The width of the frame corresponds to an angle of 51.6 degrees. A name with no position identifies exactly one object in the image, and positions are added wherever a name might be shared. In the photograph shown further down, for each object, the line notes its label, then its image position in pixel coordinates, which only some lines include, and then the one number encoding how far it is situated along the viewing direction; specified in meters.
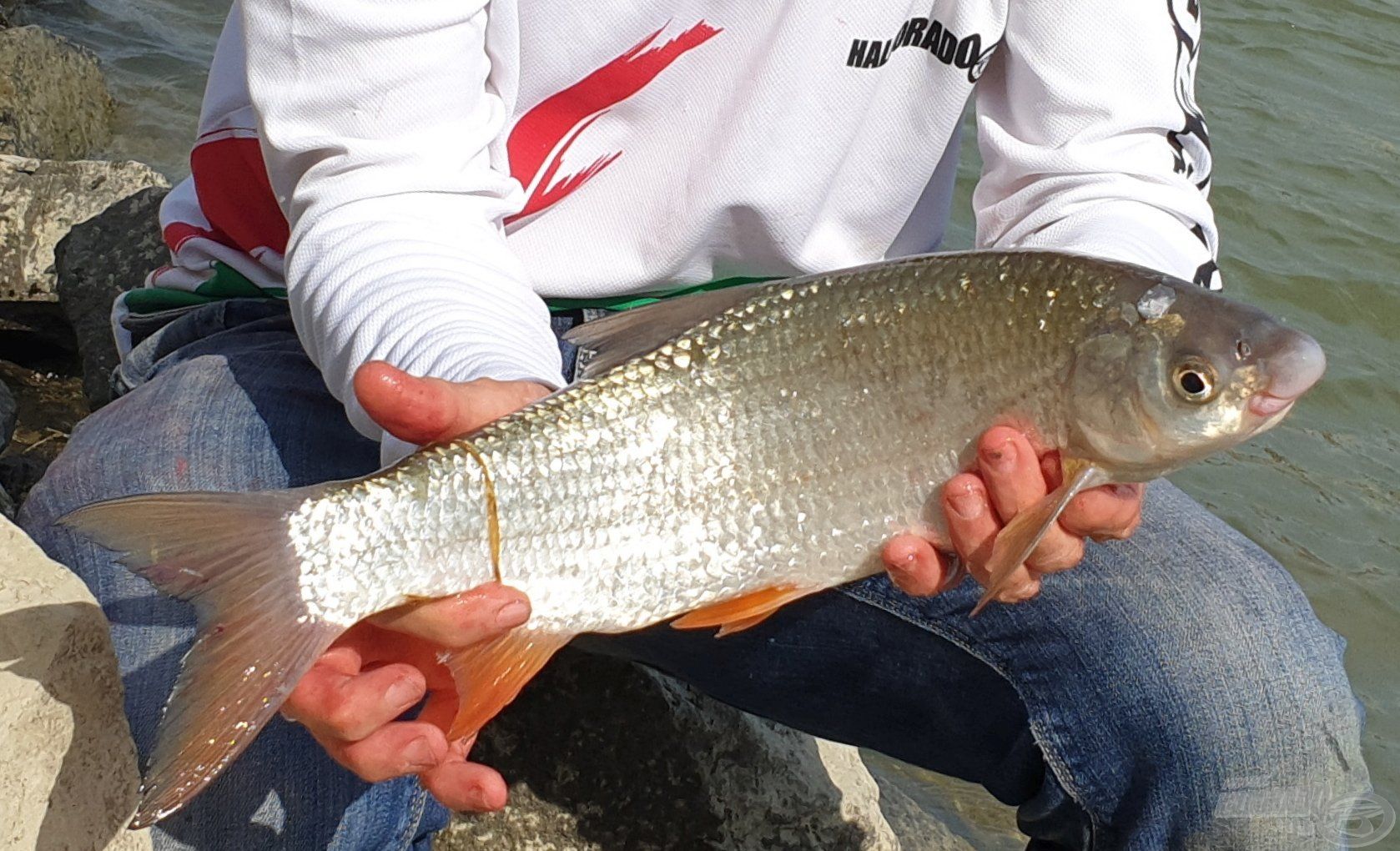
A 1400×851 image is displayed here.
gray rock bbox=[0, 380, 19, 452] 3.76
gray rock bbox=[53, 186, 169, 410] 3.98
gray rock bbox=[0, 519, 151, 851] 1.92
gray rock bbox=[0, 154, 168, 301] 4.45
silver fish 1.75
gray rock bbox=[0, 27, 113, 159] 6.29
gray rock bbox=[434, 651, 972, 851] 2.65
